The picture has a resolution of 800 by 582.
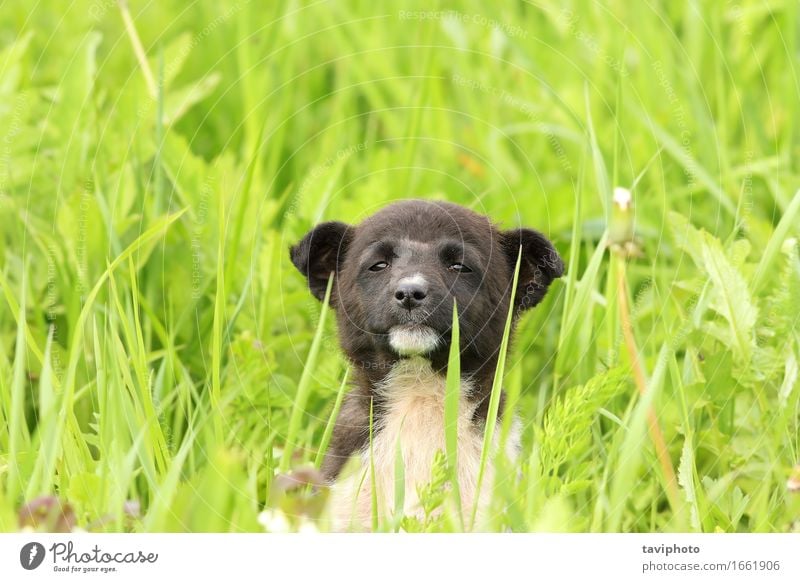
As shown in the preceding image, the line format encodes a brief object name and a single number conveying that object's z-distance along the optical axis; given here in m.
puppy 11.48
